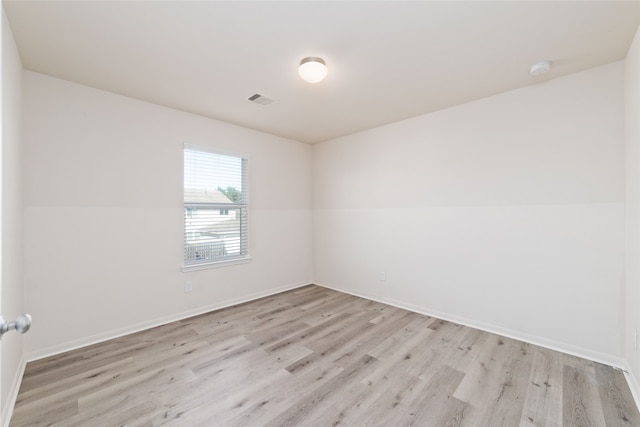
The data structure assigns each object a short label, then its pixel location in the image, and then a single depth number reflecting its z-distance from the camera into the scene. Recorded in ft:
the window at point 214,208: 11.50
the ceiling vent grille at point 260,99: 9.81
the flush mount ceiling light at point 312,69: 7.36
